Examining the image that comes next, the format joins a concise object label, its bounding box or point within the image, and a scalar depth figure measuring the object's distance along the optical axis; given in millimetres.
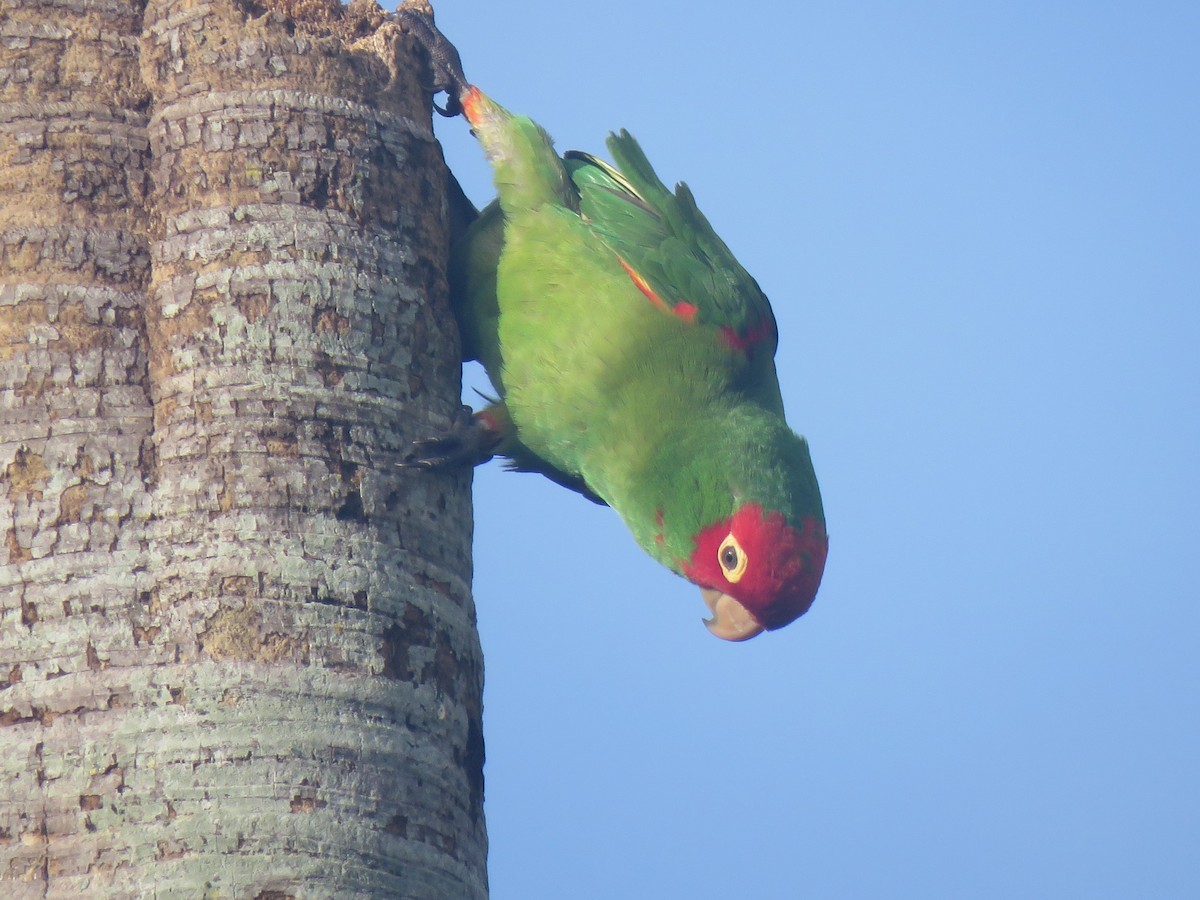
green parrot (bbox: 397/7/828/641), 8211
